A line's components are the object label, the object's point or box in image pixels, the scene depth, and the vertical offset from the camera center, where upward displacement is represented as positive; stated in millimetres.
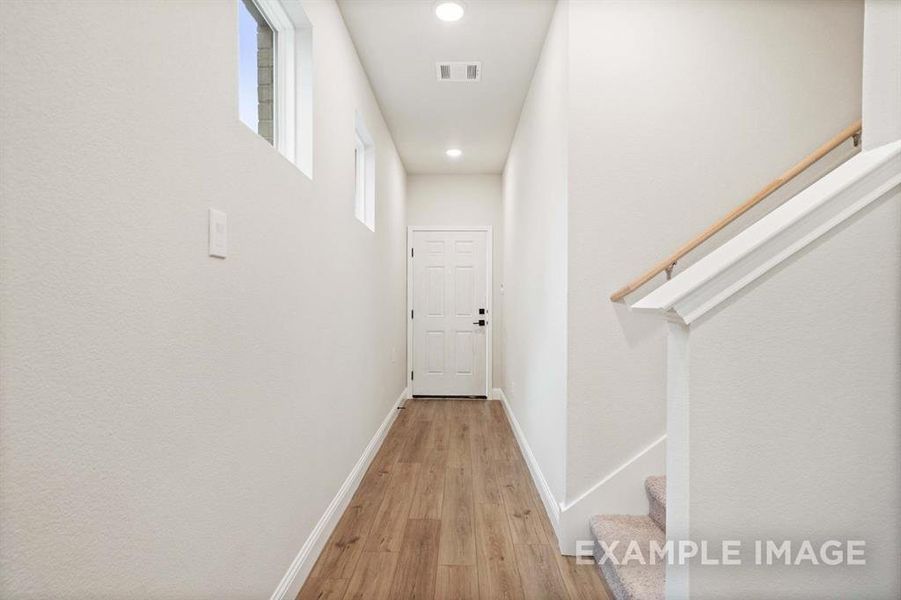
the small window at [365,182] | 3486 +806
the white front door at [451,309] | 5453 -211
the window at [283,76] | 1846 +886
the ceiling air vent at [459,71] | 3014 +1446
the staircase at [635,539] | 1623 -1002
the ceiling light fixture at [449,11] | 2412 +1463
